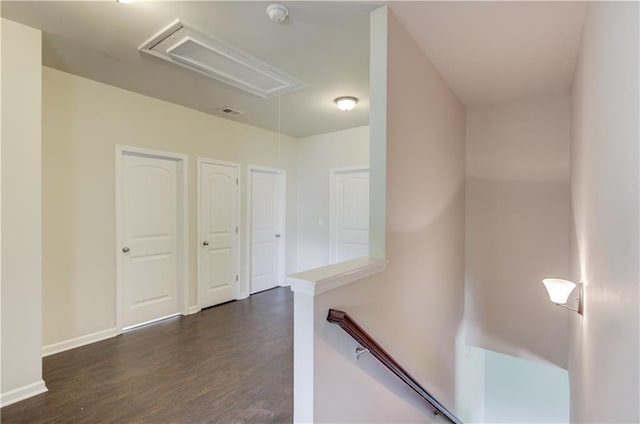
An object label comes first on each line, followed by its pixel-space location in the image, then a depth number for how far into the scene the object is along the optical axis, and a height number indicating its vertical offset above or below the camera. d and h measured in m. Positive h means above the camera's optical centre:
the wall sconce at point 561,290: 2.10 -0.57
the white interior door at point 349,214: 4.82 -0.08
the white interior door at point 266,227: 4.91 -0.31
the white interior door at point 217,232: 4.10 -0.33
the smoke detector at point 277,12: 1.89 +1.24
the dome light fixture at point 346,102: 3.48 +1.23
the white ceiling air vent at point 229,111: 3.88 +1.27
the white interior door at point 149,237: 3.40 -0.34
